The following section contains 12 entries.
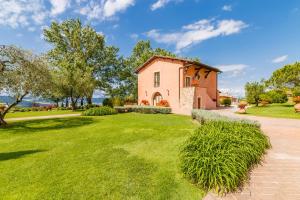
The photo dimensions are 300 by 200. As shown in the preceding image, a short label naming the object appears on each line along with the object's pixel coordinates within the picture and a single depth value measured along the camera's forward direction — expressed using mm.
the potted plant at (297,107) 13373
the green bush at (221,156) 3124
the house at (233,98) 40057
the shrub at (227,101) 25720
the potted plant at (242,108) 13651
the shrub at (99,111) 13773
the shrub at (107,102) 21581
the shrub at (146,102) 20294
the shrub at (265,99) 21802
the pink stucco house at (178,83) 17104
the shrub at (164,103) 18008
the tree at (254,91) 21746
